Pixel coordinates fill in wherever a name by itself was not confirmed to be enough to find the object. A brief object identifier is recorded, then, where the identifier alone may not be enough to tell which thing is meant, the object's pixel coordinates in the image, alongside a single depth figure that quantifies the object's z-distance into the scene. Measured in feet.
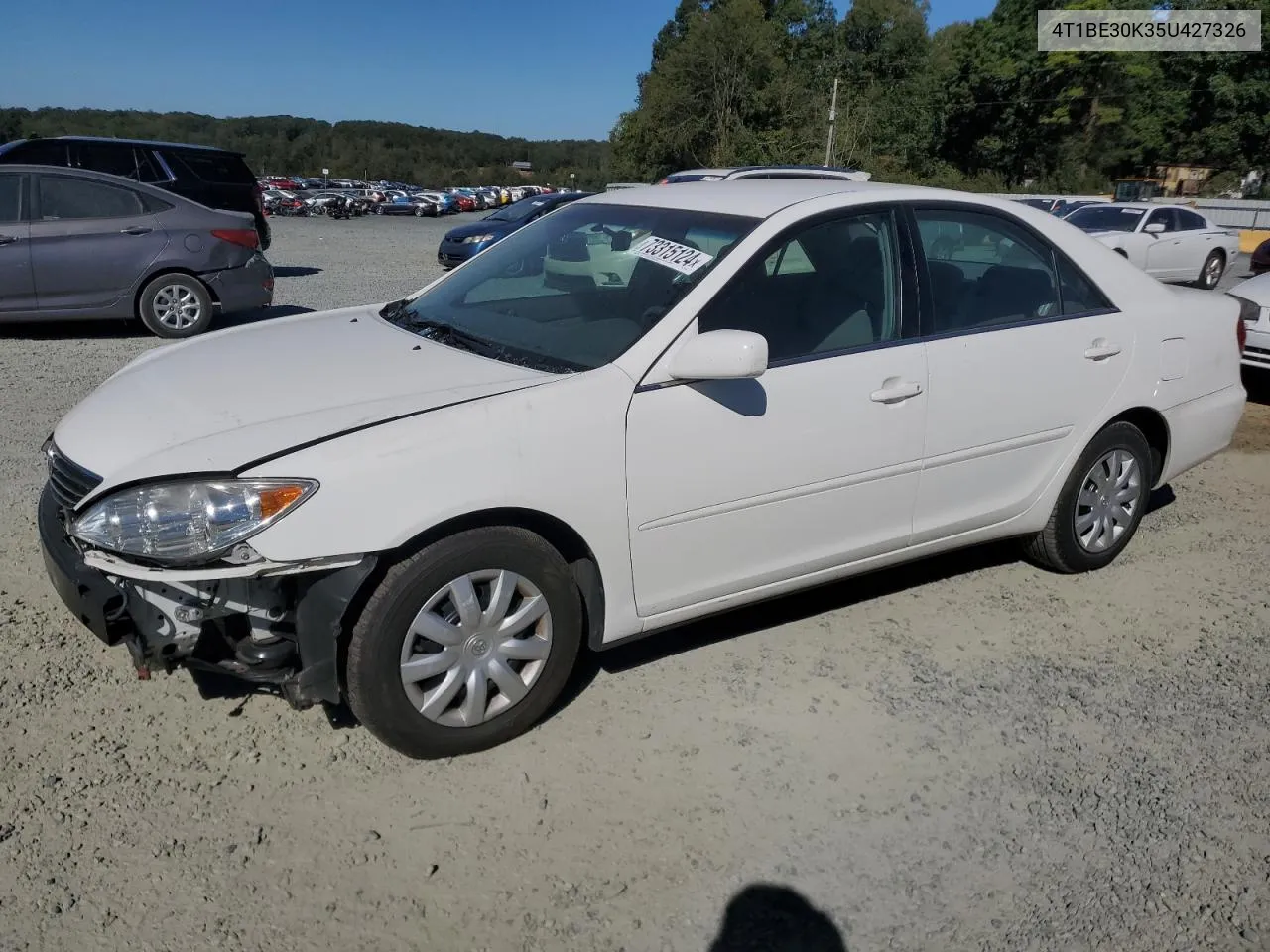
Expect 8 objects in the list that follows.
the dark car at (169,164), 39.37
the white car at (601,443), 9.09
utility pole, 161.23
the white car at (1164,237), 55.47
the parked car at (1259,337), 26.30
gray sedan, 29.25
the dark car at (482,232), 58.59
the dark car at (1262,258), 45.78
